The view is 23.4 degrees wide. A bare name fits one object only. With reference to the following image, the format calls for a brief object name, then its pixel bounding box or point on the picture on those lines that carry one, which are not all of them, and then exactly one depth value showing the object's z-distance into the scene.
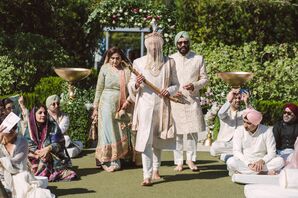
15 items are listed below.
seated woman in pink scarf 8.68
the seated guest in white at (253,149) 8.44
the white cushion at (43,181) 7.54
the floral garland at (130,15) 16.78
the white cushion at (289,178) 6.67
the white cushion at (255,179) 8.12
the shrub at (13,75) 14.65
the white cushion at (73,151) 10.48
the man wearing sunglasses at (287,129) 9.63
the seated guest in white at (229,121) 10.10
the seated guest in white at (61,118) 10.03
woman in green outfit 9.50
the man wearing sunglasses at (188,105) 9.32
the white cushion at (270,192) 6.54
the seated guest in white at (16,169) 7.00
